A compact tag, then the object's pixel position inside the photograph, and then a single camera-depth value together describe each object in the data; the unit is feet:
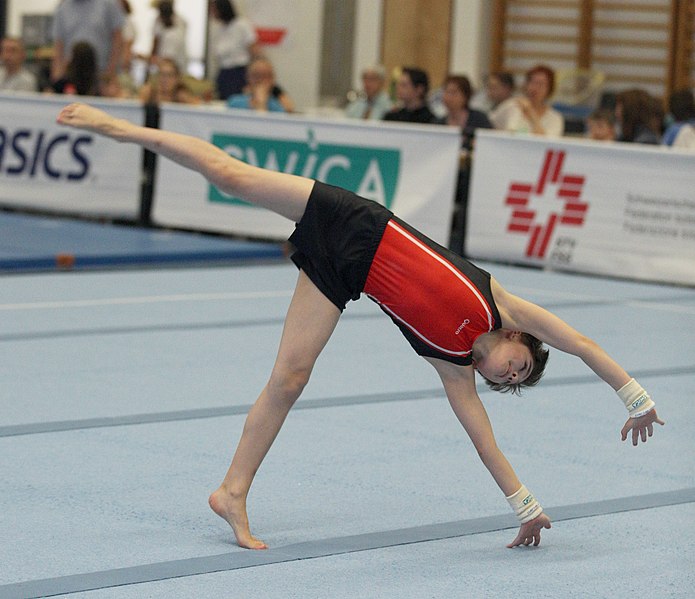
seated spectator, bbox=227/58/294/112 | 62.51
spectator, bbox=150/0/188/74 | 78.27
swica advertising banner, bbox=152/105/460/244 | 52.69
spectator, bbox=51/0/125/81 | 68.96
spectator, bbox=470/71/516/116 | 64.35
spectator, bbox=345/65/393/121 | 67.67
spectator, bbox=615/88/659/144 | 53.43
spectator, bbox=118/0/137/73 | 77.58
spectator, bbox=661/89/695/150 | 51.81
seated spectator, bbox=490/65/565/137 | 57.48
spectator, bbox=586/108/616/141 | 52.87
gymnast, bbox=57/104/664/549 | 19.57
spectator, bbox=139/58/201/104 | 63.20
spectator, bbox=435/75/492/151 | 56.51
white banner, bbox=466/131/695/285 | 47.80
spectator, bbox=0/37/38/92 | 68.13
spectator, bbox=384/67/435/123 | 57.67
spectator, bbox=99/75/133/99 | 64.44
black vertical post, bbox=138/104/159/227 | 58.31
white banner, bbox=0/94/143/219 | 58.27
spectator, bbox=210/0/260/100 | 70.90
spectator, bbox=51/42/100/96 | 62.60
